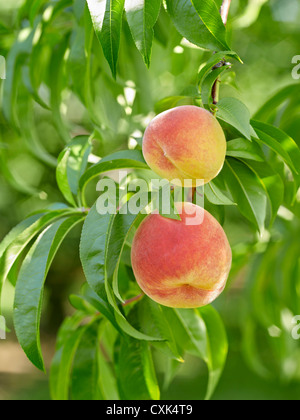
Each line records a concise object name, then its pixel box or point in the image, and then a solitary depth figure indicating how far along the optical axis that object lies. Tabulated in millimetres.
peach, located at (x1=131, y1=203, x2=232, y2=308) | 870
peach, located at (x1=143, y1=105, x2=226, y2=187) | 857
